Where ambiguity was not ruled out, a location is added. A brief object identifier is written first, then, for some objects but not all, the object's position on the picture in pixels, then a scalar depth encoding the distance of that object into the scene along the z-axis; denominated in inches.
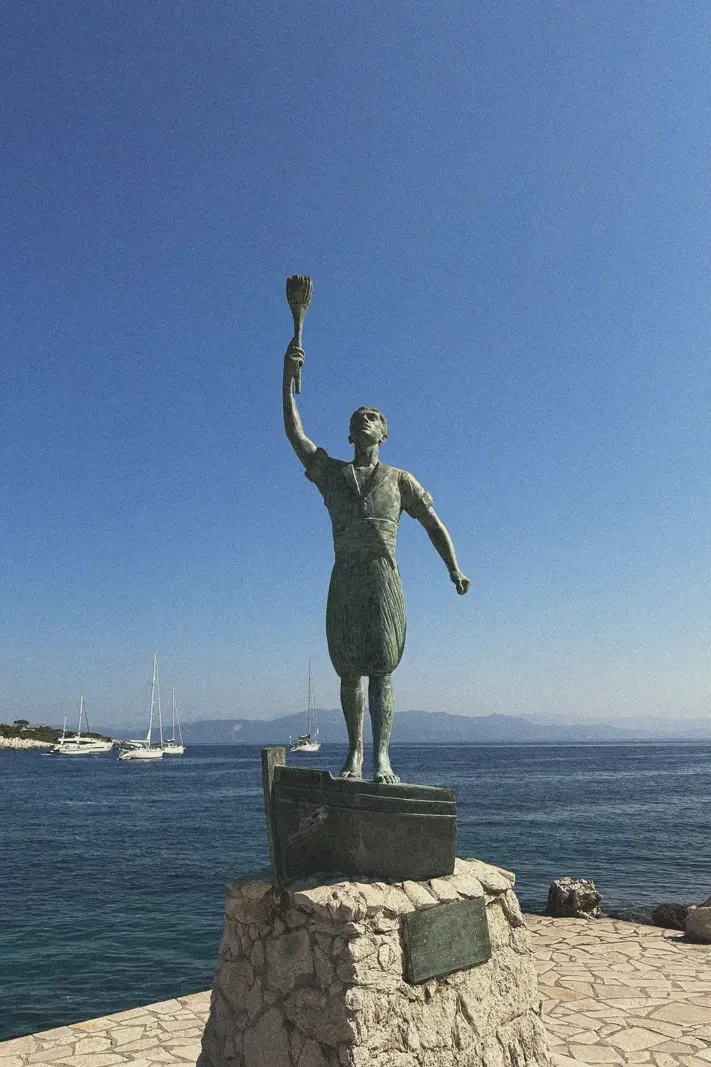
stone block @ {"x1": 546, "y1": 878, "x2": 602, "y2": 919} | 438.0
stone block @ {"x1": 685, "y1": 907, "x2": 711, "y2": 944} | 365.4
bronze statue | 190.1
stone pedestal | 150.8
